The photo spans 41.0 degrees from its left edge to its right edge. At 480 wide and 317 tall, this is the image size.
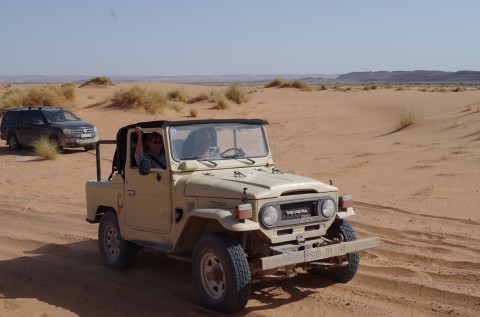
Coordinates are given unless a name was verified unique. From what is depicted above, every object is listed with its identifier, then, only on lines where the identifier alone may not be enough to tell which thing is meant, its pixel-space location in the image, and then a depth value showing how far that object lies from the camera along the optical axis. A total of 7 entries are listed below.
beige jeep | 6.20
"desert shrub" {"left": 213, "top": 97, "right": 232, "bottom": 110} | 34.38
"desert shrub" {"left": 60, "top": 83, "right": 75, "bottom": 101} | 34.78
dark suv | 22.11
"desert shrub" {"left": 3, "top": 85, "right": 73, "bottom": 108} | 31.52
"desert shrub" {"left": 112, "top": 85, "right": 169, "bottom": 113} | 31.76
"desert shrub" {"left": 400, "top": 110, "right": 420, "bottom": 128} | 25.08
